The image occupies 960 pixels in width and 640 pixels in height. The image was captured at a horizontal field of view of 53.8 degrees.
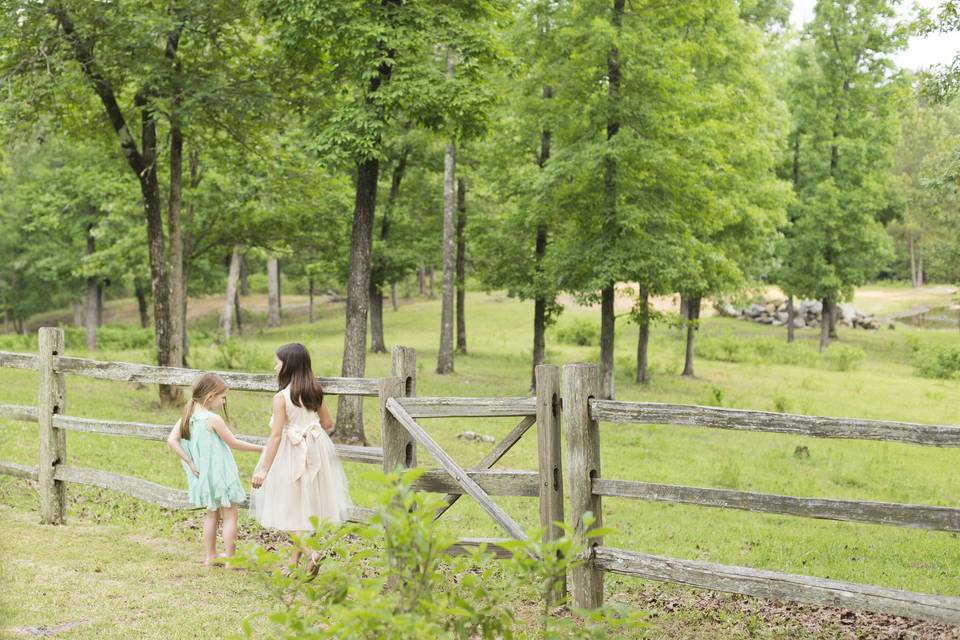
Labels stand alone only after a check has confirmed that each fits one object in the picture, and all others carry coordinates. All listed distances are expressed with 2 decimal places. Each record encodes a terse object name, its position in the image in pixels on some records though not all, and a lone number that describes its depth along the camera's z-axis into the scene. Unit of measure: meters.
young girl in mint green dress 7.59
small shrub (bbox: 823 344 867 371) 35.53
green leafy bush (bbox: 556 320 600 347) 40.50
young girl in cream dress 7.09
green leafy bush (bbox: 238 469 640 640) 3.24
